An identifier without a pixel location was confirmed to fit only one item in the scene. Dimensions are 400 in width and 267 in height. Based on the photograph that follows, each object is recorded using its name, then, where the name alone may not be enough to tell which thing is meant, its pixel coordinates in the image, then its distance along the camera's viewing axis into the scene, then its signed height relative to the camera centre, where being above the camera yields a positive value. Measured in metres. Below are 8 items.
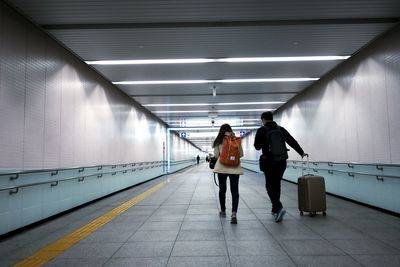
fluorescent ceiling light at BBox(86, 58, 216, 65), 7.33 +2.09
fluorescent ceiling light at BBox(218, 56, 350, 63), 7.35 +2.09
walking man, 5.02 -0.09
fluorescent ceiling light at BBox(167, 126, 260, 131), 21.83 +1.70
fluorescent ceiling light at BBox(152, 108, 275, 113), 15.19 +1.94
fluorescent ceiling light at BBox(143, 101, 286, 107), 13.30 +1.98
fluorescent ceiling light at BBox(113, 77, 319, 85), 9.27 +2.04
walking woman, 4.98 -0.30
